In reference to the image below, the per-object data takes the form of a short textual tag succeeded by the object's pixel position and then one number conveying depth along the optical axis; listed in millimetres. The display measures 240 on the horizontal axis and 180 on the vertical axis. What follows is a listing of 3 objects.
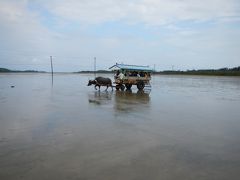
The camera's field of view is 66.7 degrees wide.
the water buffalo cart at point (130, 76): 15800
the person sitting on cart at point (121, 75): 15743
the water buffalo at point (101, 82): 15649
